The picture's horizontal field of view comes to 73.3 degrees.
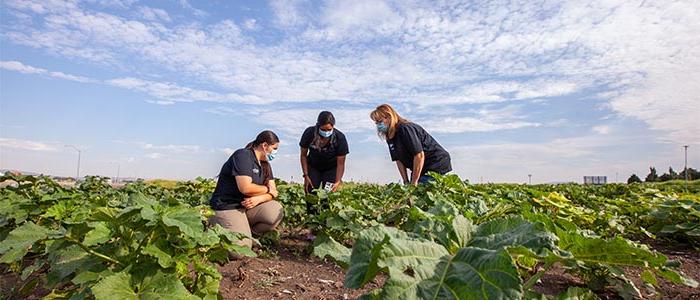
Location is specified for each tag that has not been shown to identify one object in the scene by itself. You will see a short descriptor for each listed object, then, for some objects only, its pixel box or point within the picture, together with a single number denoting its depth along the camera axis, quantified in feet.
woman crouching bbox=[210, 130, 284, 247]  16.16
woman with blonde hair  18.34
